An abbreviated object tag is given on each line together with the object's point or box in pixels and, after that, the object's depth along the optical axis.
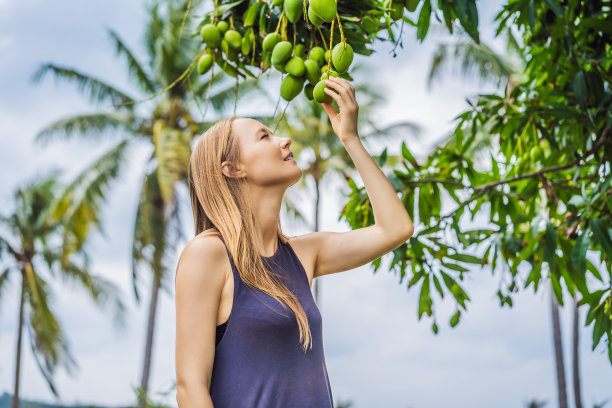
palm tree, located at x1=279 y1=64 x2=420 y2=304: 12.43
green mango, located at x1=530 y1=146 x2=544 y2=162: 2.80
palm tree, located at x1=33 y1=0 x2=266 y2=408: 11.99
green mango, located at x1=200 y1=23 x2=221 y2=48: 1.72
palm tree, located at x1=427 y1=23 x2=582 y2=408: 12.49
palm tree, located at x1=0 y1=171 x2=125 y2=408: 11.93
